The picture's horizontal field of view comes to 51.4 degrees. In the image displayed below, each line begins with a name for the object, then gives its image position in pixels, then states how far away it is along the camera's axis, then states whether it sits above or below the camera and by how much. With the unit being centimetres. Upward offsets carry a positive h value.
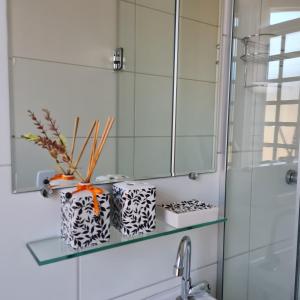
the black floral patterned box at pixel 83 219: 75 -25
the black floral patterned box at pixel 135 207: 85 -25
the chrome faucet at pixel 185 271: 98 -49
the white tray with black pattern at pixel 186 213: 95 -29
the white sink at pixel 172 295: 108 -62
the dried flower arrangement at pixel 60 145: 81 -8
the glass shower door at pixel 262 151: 123 -12
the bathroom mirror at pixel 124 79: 82 +13
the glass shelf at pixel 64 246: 75 -33
